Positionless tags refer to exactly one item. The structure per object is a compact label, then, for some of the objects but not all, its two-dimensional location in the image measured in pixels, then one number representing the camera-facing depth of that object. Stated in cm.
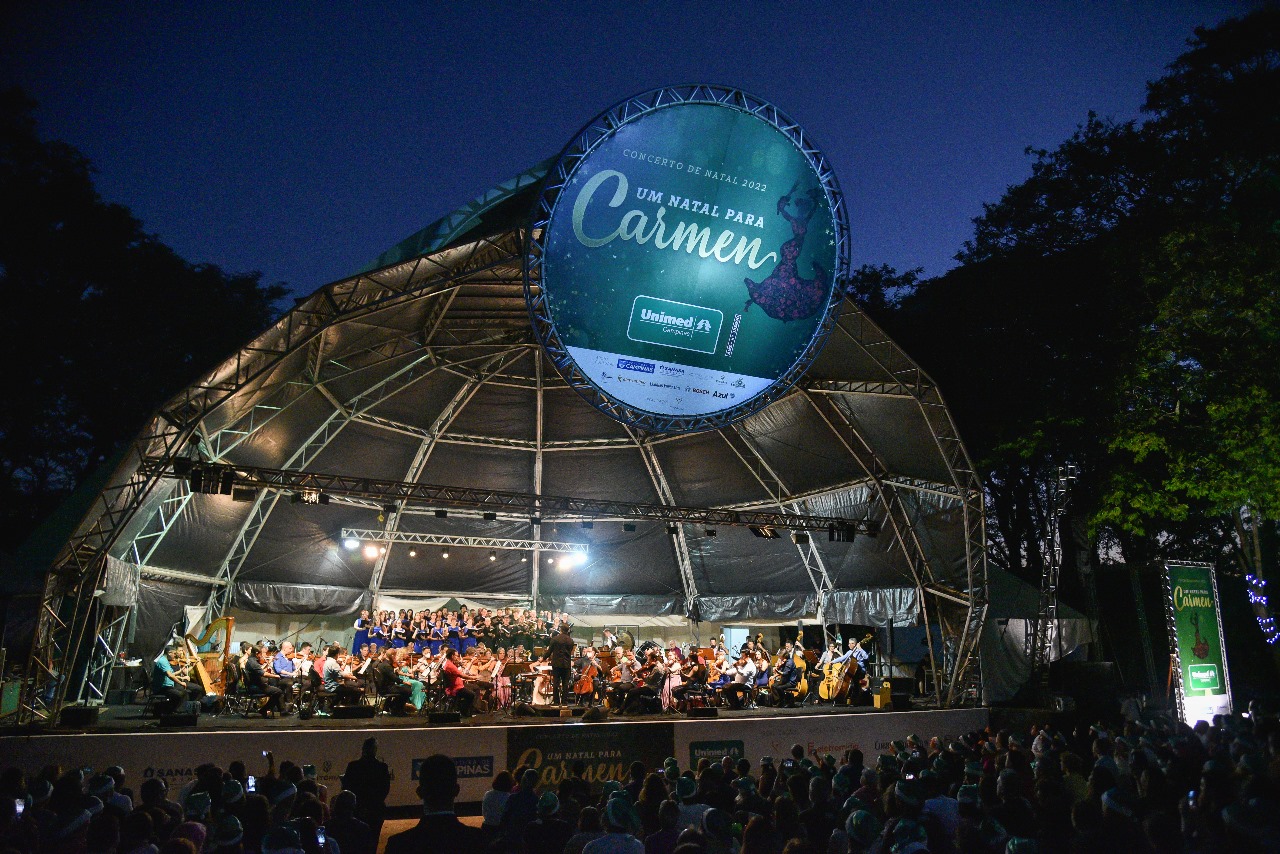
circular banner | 1277
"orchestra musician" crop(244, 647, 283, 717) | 1614
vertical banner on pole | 1525
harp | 1725
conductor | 1805
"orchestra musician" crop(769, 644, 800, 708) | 1945
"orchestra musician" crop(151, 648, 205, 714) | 1464
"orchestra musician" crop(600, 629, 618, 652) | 2042
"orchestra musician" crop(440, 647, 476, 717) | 1628
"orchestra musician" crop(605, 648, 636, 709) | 1738
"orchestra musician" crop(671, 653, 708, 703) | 1830
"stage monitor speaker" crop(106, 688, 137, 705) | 1841
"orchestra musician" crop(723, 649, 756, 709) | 1884
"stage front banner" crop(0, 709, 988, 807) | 1133
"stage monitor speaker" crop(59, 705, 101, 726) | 1261
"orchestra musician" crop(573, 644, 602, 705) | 1911
